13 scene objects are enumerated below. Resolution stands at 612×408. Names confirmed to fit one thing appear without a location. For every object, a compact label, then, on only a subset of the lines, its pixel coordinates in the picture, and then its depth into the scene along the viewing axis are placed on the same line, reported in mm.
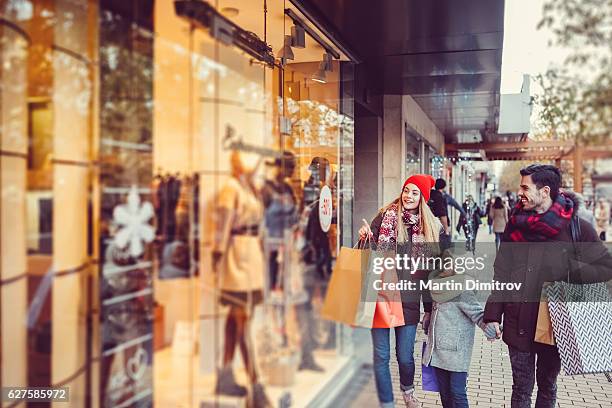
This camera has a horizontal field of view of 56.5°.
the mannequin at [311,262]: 2941
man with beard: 3186
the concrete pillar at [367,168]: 3922
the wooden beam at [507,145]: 3354
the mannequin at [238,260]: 2645
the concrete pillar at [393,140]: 4434
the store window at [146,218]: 2271
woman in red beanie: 3398
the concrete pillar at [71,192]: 2342
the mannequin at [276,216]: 2770
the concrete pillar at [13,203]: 2182
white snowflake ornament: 2482
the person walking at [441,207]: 3457
